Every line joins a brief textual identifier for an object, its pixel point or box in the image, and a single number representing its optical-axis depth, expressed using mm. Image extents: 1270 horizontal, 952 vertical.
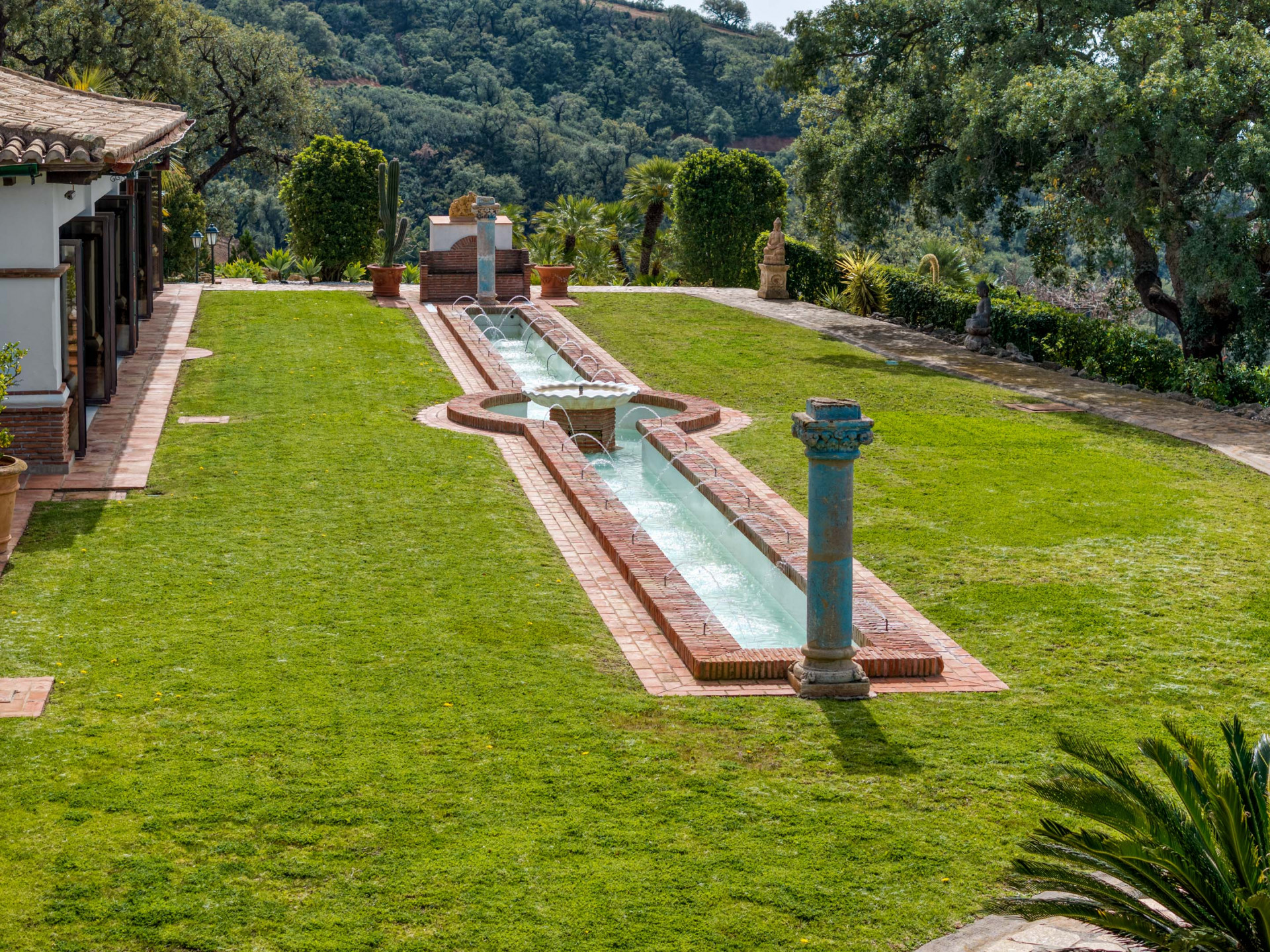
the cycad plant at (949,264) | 32094
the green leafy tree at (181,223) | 38781
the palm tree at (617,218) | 43312
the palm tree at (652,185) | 43438
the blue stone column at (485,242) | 28297
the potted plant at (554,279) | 29906
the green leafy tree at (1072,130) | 19703
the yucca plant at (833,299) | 30938
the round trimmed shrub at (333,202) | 35469
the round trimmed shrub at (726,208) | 36562
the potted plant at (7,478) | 11039
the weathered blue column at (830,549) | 8883
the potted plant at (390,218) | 32156
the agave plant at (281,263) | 34250
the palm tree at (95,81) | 28844
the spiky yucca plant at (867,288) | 30062
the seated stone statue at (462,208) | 31609
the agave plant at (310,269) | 33219
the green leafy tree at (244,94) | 46656
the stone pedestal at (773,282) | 31625
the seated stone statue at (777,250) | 31594
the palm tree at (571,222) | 40312
